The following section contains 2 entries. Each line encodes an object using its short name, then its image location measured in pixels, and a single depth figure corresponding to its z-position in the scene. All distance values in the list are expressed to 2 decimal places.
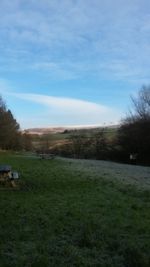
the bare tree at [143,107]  32.44
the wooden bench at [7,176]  7.82
